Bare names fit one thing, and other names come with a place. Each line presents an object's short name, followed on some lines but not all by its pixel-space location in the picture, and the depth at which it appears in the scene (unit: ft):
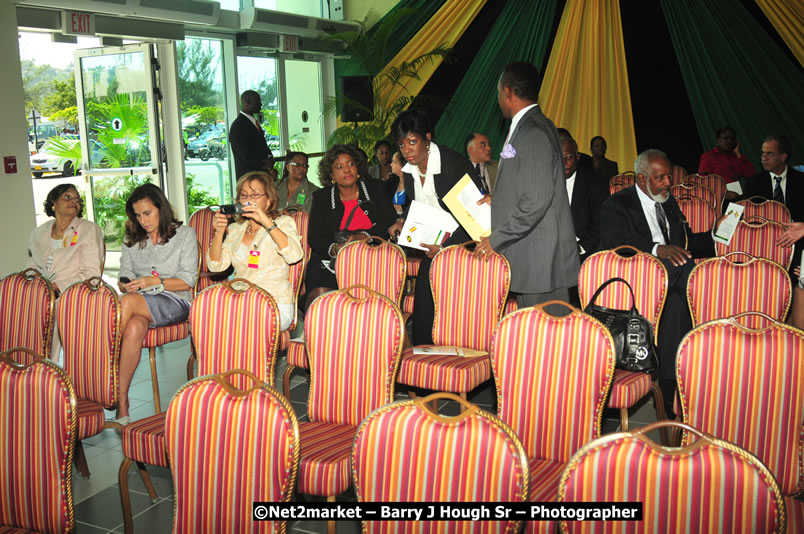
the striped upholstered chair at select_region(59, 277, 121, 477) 10.71
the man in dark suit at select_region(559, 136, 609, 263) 16.07
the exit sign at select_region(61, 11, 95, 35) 22.53
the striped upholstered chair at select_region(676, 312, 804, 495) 7.25
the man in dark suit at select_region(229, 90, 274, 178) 26.96
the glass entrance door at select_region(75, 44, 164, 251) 26.71
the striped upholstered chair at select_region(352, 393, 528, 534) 5.51
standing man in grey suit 10.60
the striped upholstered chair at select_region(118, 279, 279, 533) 9.93
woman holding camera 12.75
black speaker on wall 33.94
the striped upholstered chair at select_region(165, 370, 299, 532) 6.21
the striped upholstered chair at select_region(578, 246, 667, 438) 11.22
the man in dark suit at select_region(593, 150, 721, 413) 12.64
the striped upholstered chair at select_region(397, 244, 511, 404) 11.16
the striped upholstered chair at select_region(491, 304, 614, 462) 8.07
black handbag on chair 9.91
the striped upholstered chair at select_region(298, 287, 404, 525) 9.09
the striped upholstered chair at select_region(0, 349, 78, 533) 7.20
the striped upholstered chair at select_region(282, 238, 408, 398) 13.25
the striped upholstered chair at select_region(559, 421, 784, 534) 4.93
